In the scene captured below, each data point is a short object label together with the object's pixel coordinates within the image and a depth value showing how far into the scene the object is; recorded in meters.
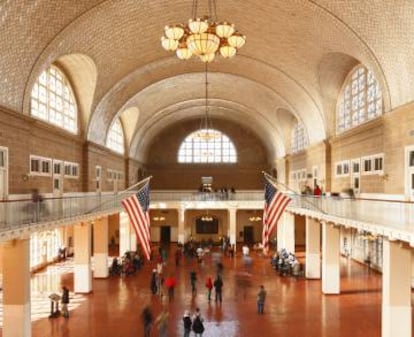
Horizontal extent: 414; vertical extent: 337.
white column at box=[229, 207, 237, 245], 36.42
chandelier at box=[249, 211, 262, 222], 42.56
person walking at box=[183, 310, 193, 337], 13.96
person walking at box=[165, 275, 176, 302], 19.53
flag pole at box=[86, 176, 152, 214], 19.91
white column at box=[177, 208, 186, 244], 36.69
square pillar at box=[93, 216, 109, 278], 24.52
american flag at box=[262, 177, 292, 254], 17.27
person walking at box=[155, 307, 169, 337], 13.70
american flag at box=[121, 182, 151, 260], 14.70
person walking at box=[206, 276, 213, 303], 19.34
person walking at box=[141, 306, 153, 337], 14.16
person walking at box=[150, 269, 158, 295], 20.73
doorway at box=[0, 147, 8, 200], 15.67
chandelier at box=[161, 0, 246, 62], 11.77
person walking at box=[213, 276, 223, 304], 18.88
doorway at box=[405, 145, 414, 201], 16.36
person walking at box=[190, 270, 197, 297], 20.53
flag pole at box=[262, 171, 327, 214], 19.27
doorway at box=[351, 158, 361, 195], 22.73
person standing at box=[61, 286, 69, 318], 16.73
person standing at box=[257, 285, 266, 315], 17.14
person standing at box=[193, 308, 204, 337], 13.80
